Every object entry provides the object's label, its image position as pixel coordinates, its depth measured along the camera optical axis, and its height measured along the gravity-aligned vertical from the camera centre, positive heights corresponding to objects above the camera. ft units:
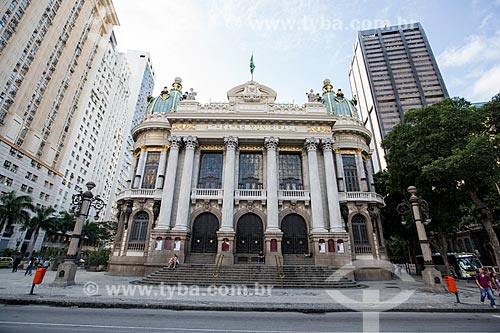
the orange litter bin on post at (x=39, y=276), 34.23 -2.73
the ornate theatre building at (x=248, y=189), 67.05 +20.03
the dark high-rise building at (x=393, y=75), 282.15 +214.11
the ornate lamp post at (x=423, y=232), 46.88 +5.75
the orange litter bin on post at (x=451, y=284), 33.67 -2.88
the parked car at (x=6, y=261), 90.18 -2.29
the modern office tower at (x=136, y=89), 267.59 +191.78
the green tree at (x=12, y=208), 99.19 +18.33
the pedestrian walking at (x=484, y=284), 32.27 -2.72
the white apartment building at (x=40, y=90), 126.52 +94.25
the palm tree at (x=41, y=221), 114.64 +15.32
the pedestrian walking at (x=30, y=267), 67.10 -3.00
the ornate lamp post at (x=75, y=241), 45.50 +2.84
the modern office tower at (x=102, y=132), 180.55 +103.23
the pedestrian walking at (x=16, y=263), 74.10 -2.28
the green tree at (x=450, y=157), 51.65 +22.82
